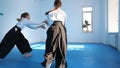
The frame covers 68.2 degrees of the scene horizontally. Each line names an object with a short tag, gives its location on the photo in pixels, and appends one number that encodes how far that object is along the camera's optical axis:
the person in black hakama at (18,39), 2.23
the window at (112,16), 4.07
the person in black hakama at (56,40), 1.58
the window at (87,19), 5.04
